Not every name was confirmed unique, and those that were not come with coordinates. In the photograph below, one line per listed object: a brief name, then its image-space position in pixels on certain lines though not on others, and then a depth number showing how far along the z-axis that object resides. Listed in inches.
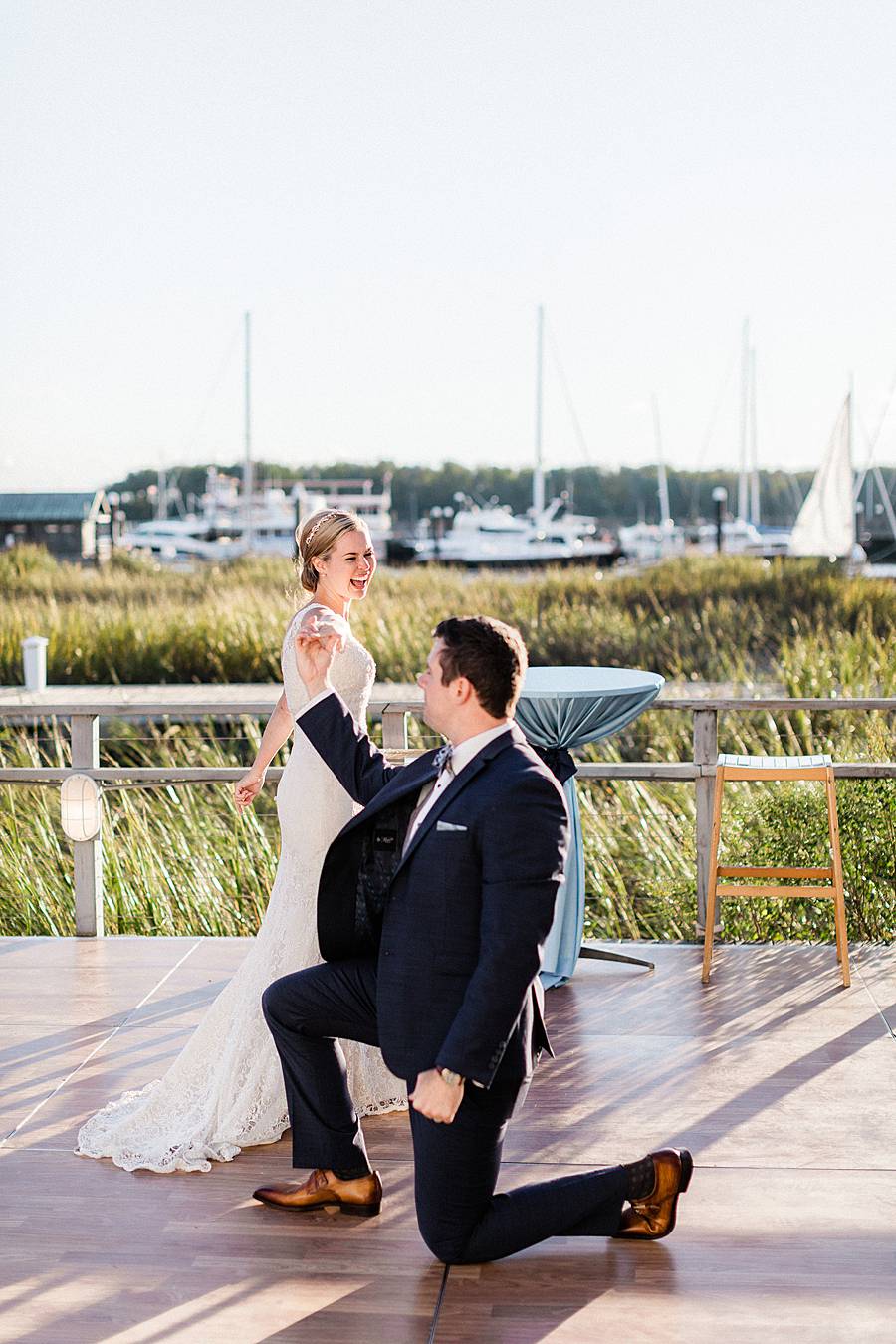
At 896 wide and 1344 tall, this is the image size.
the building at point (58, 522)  2100.1
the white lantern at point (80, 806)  195.5
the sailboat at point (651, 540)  1714.2
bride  128.0
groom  91.4
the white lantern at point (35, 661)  493.0
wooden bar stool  173.6
